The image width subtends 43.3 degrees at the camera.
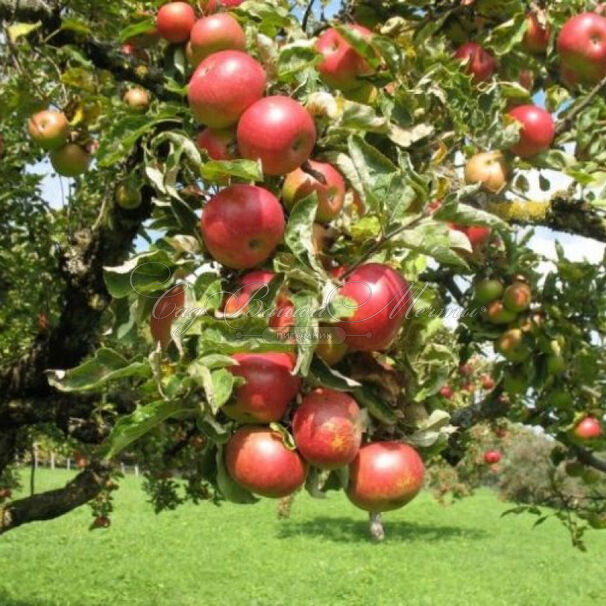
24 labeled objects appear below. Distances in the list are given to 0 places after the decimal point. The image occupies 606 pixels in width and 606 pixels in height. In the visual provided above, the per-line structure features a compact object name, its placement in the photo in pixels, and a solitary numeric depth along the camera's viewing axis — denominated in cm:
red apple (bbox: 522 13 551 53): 210
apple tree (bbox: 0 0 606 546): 117
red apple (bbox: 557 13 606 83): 196
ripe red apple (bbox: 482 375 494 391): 814
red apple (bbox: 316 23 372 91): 147
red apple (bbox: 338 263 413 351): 116
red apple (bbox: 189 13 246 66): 138
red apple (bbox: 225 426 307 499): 120
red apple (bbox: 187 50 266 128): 124
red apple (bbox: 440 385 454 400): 539
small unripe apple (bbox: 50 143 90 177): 243
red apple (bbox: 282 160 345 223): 126
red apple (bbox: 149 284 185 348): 123
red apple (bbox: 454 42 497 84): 199
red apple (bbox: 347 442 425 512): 126
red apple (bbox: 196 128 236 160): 131
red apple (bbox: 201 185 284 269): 117
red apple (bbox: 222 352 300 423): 117
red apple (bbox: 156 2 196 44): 161
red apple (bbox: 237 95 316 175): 118
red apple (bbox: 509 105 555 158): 190
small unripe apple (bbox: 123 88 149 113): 242
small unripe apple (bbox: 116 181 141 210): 240
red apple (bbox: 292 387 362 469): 117
